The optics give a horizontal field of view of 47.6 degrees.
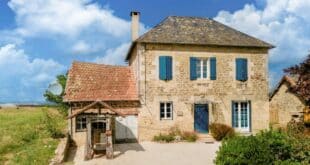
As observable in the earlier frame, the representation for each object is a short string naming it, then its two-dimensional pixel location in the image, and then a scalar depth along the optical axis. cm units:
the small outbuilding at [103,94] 1761
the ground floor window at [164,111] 1895
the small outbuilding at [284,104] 2175
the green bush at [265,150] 913
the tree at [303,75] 1712
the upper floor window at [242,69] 1975
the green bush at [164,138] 1815
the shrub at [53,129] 1828
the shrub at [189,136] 1825
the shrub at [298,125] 1731
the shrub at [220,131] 1881
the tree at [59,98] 2620
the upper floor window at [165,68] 1884
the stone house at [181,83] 1856
